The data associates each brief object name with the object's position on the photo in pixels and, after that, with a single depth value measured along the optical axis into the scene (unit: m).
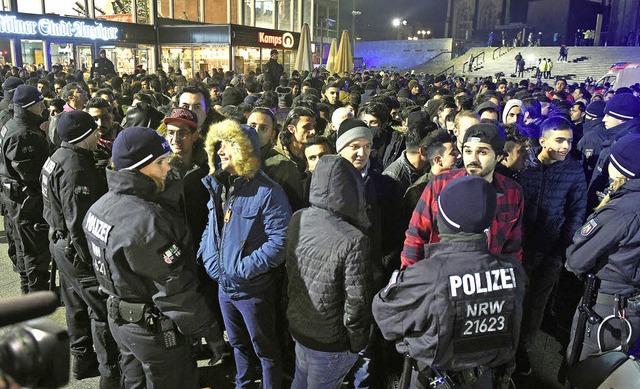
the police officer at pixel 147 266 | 2.80
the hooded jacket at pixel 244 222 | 3.35
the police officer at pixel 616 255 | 3.26
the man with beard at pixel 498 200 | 3.49
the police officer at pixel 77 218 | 3.78
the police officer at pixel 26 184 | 5.23
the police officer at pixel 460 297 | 2.44
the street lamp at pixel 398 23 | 62.64
